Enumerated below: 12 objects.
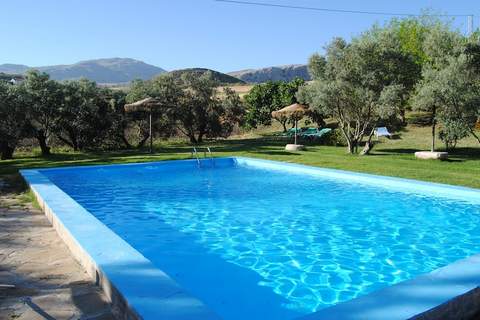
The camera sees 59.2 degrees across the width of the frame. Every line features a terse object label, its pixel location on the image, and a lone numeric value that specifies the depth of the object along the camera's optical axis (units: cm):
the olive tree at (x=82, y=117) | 1897
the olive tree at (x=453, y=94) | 1476
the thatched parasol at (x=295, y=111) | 2081
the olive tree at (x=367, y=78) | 1602
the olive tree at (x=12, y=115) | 1636
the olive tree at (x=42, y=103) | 1764
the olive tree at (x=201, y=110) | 2384
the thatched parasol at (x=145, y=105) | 1867
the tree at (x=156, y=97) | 2214
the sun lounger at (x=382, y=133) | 2368
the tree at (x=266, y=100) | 3139
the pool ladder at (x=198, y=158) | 1486
